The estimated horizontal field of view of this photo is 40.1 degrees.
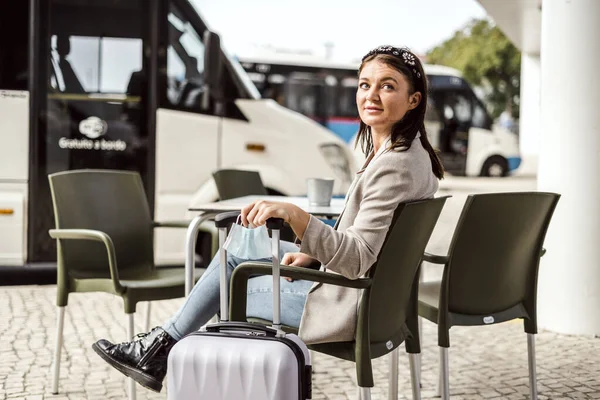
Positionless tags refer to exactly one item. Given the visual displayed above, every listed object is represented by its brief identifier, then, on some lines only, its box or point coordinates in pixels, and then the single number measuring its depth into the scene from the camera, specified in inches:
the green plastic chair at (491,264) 126.6
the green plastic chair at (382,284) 103.0
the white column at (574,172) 217.3
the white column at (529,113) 960.9
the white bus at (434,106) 674.8
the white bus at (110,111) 262.7
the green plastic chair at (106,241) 149.9
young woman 100.8
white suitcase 92.4
